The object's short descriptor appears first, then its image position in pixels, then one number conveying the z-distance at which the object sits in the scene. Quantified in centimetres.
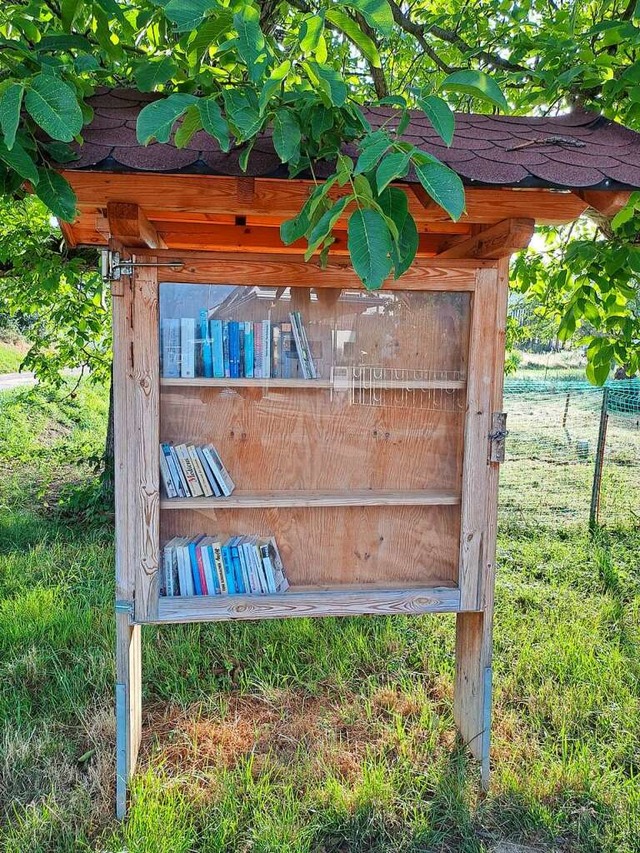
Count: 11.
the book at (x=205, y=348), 206
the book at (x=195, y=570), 211
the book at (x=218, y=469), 216
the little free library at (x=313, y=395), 180
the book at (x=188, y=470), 211
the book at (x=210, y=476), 215
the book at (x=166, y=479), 206
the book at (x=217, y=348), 209
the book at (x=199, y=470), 213
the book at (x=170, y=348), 200
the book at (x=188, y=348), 204
